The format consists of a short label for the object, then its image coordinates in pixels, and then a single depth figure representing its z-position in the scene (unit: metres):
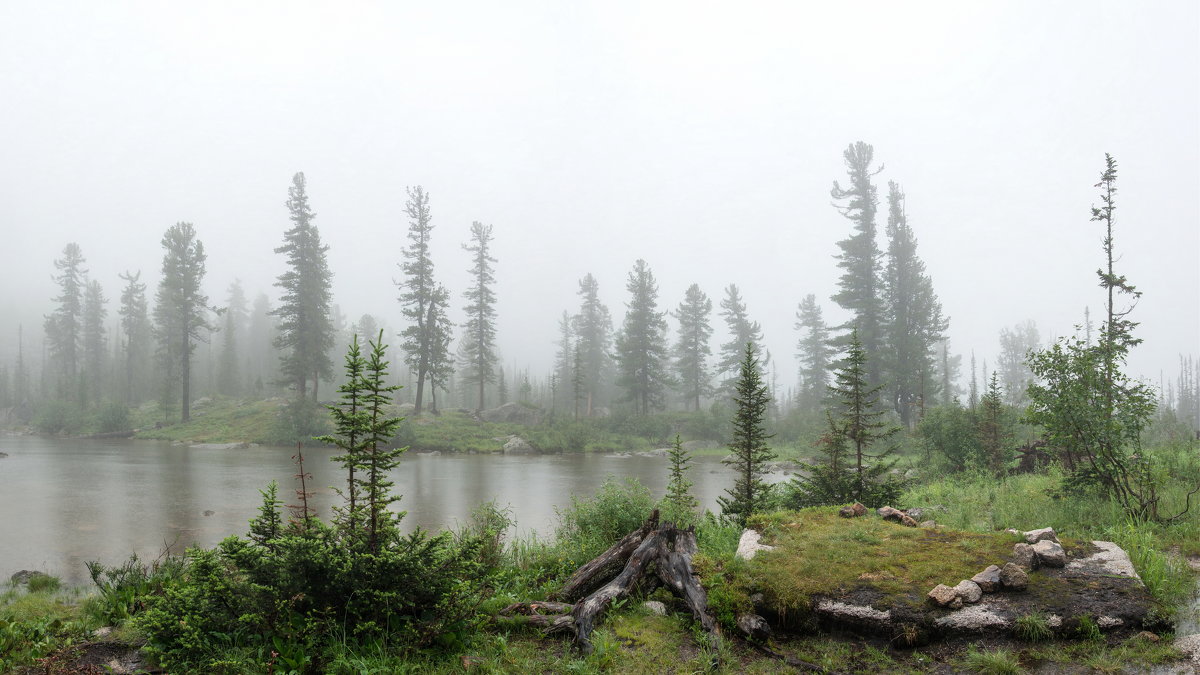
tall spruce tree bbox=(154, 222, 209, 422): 45.84
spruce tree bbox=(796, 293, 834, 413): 55.09
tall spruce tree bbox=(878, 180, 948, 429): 35.94
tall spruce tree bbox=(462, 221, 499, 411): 52.88
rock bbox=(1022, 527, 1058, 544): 5.96
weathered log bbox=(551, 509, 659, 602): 6.42
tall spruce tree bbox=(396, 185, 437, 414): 45.75
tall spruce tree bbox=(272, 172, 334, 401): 41.97
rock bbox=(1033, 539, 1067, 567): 5.46
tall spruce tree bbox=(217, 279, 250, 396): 66.81
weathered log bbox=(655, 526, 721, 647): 5.42
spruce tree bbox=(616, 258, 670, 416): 52.97
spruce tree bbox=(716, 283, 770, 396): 59.57
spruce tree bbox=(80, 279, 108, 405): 64.50
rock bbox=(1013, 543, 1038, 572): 5.42
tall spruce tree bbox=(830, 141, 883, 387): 38.78
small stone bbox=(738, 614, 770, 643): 5.16
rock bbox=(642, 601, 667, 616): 5.86
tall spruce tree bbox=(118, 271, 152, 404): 65.06
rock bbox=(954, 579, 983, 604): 4.98
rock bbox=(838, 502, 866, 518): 7.82
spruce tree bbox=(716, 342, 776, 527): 9.25
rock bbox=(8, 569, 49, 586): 8.47
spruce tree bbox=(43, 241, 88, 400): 66.31
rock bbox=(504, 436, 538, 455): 35.56
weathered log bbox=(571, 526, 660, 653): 5.19
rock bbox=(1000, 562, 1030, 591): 5.09
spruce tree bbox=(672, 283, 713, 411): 58.66
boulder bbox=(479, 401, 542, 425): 46.38
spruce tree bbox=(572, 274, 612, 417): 66.69
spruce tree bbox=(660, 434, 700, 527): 8.79
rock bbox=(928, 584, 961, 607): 4.96
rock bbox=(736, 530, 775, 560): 6.50
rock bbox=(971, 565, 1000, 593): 5.14
